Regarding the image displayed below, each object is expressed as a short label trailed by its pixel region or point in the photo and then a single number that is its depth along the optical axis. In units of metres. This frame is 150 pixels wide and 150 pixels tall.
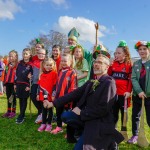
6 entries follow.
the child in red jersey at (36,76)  4.28
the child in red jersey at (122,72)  3.42
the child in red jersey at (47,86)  3.84
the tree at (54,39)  20.67
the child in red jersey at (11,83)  4.63
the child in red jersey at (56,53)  4.27
